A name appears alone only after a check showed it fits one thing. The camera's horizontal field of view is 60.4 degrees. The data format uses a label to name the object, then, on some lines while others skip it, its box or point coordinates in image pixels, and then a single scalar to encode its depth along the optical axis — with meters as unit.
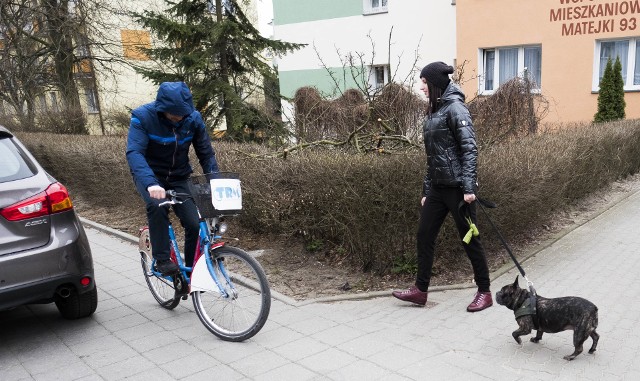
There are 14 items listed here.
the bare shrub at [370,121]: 6.62
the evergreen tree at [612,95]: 13.42
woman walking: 4.11
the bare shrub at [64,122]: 16.22
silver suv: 3.81
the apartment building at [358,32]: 19.81
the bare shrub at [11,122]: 16.98
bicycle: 3.92
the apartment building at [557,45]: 14.95
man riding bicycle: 3.97
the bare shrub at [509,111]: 8.73
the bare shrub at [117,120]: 15.79
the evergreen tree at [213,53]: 13.93
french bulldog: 3.47
